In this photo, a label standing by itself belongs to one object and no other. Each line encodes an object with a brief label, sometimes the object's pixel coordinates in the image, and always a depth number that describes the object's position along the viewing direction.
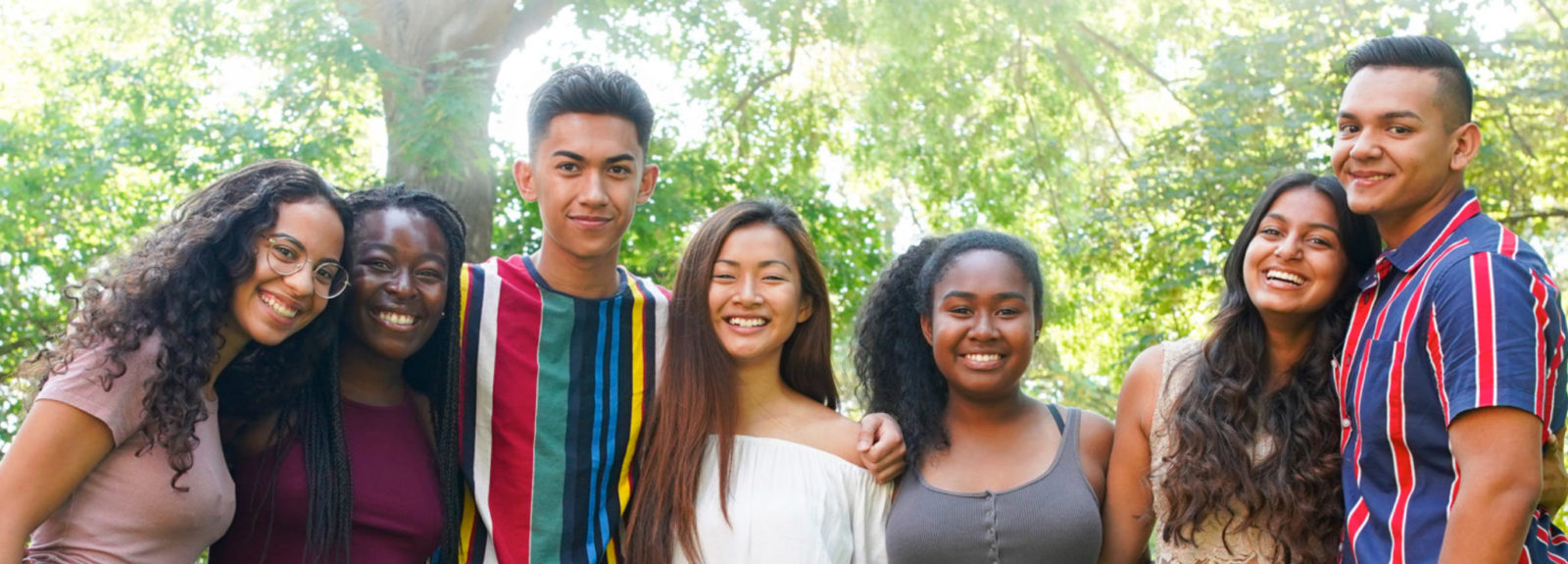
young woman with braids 3.53
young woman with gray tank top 3.68
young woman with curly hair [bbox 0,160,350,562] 3.04
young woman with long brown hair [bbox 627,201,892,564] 3.68
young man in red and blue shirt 2.79
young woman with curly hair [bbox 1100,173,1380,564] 3.43
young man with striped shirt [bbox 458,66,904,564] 3.78
